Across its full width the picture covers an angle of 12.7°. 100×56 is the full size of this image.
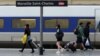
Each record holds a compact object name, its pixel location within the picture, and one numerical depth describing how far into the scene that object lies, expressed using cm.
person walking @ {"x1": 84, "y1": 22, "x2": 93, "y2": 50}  2581
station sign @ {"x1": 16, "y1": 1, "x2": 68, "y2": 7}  2277
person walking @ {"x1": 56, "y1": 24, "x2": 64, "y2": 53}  2444
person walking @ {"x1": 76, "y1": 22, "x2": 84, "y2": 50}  2528
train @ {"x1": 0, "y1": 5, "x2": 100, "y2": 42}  2861
